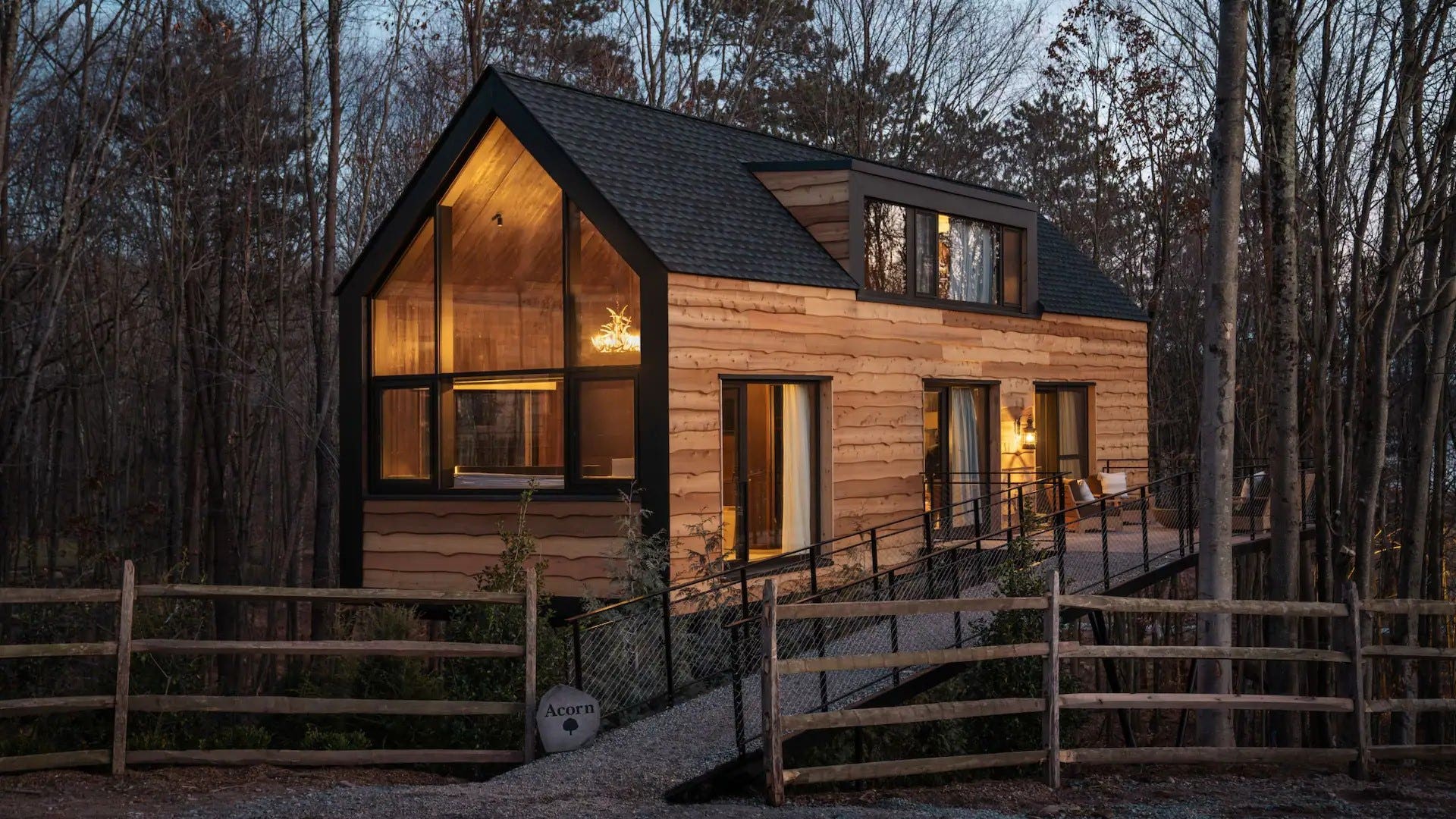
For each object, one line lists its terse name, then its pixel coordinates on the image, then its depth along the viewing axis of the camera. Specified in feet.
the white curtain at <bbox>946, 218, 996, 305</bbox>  59.57
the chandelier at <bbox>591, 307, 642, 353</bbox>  46.21
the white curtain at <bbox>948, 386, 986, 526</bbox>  58.34
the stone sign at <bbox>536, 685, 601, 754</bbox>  32.12
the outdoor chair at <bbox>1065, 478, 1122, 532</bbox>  62.54
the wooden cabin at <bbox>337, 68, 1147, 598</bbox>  45.83
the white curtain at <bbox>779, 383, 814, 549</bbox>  49.90
